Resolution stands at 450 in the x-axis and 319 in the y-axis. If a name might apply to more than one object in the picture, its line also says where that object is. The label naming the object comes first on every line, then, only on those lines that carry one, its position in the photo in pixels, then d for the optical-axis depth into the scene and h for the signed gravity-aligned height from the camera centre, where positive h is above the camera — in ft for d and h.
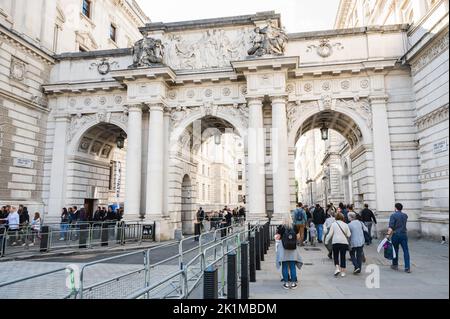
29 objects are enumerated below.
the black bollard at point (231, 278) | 18.49 -3.71
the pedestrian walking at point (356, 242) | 28.71 -2.92
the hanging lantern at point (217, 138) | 72.11 +14.74
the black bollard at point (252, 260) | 26.89 -4.08
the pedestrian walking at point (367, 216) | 49.90 -1.31
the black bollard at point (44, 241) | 47.39 -4.58
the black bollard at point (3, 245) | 42.83 -4.60
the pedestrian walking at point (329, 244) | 34.79 -3.54
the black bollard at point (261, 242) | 37.28 -3.77
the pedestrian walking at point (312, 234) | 51.11 -3.91
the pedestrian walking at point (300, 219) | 46.75 -1.56
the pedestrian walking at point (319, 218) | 50.75 -1.56
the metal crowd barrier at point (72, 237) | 45.75 -4.30
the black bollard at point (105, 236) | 53.77 -4.46
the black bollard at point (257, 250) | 32.32 -4.08
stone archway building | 60.18 +18.98
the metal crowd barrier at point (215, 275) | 13.64 -3.63
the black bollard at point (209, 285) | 13.52 -2.98
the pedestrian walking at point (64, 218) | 60.44 -1.93
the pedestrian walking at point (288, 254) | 24.36 -3.40
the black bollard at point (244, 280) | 20.28 -4.26
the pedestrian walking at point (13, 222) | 46.66 -2.13
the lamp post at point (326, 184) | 153.01 +10.28
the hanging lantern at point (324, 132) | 66.82 +14.42
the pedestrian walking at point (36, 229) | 47.92 -3.30
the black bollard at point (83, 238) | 50.80 -4.46
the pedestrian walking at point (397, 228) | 29.01 -1.72
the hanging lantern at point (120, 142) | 73.64 +13.71
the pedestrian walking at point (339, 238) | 27.91 -2.53
